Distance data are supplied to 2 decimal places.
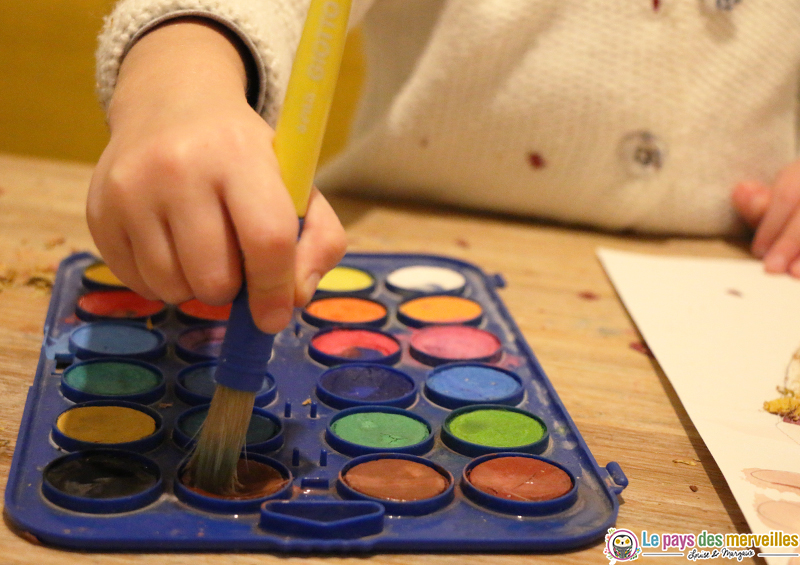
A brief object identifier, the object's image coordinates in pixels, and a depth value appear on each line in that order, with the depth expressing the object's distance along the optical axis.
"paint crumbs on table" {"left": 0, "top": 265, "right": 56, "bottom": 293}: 0.54
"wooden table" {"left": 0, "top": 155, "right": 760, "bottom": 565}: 0.36
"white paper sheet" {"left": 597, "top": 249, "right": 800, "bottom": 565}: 0.38
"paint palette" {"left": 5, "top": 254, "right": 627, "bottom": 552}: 0.32
